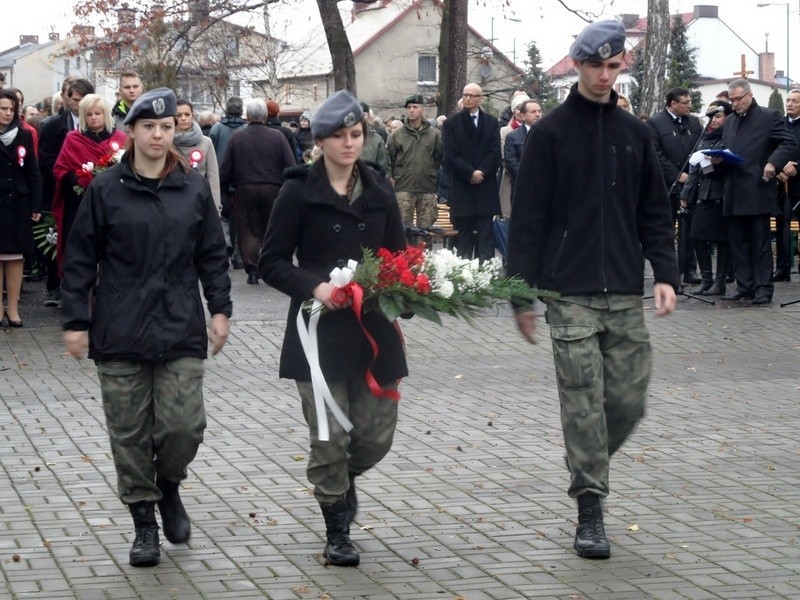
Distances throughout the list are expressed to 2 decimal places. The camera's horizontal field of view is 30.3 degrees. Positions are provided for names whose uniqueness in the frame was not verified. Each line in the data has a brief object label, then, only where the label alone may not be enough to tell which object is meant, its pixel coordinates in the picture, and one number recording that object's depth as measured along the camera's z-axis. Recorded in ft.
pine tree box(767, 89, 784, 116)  264.97
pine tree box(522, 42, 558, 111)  251.68
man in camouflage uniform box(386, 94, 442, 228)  58.18
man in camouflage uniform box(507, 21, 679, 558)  20.18
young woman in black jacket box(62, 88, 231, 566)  19.48
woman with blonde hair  40.63
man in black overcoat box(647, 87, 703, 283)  54.34
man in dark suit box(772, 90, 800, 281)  54.34
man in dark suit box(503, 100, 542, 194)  56.90
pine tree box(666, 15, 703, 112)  275.55
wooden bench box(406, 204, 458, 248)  57.16
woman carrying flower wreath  19.56
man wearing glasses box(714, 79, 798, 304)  49.44
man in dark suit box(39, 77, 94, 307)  45.57
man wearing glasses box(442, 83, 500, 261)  54.65
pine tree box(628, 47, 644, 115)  239.01
